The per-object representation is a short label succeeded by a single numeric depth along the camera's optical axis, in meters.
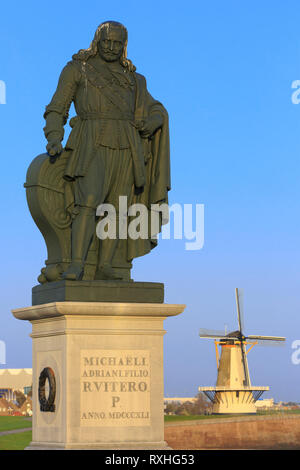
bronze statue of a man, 15.14
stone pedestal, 14.34
